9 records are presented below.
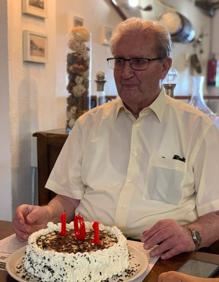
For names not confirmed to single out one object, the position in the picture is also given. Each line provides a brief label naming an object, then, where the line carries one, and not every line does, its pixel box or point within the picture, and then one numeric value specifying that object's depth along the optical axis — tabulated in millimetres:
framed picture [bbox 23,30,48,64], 2131
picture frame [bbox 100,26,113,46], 3039
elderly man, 1401
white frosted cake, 916
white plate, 939
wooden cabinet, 2197
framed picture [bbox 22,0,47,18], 2109
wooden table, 979
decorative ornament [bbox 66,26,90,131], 2240
